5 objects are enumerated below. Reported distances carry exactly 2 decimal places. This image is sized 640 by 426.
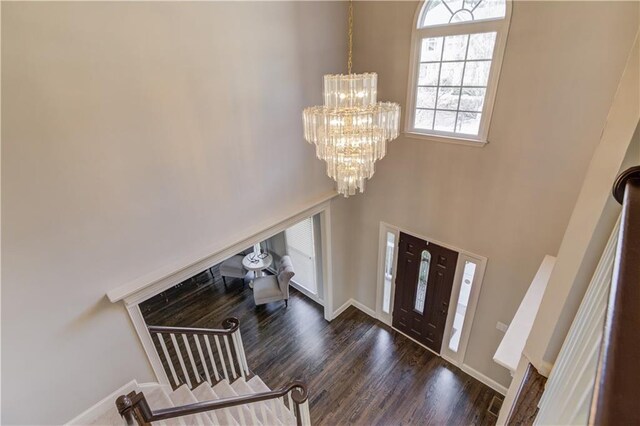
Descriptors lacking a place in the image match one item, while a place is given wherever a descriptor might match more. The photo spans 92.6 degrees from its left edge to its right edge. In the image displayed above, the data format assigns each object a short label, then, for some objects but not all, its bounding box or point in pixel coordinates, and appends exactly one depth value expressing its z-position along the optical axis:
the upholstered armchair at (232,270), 6.89
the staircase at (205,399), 1.92
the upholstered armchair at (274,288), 6.04
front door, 4.50
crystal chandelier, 2.38
